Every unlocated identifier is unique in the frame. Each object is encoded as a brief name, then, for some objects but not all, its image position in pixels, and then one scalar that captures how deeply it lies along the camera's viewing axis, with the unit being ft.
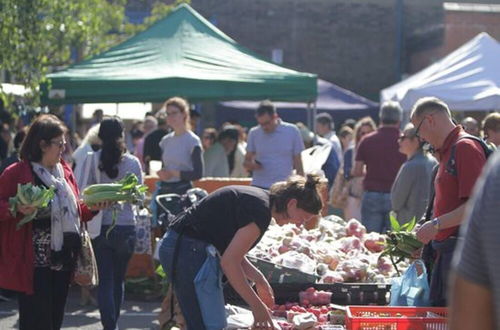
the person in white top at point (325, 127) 75.73
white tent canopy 68.61
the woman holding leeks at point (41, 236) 31.75
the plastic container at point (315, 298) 35.58
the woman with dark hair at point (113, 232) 41.16
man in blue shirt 55.24
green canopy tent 63.87
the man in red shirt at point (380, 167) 55.03
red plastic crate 26.87
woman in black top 27.20
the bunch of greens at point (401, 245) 34.43
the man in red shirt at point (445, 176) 29.23
